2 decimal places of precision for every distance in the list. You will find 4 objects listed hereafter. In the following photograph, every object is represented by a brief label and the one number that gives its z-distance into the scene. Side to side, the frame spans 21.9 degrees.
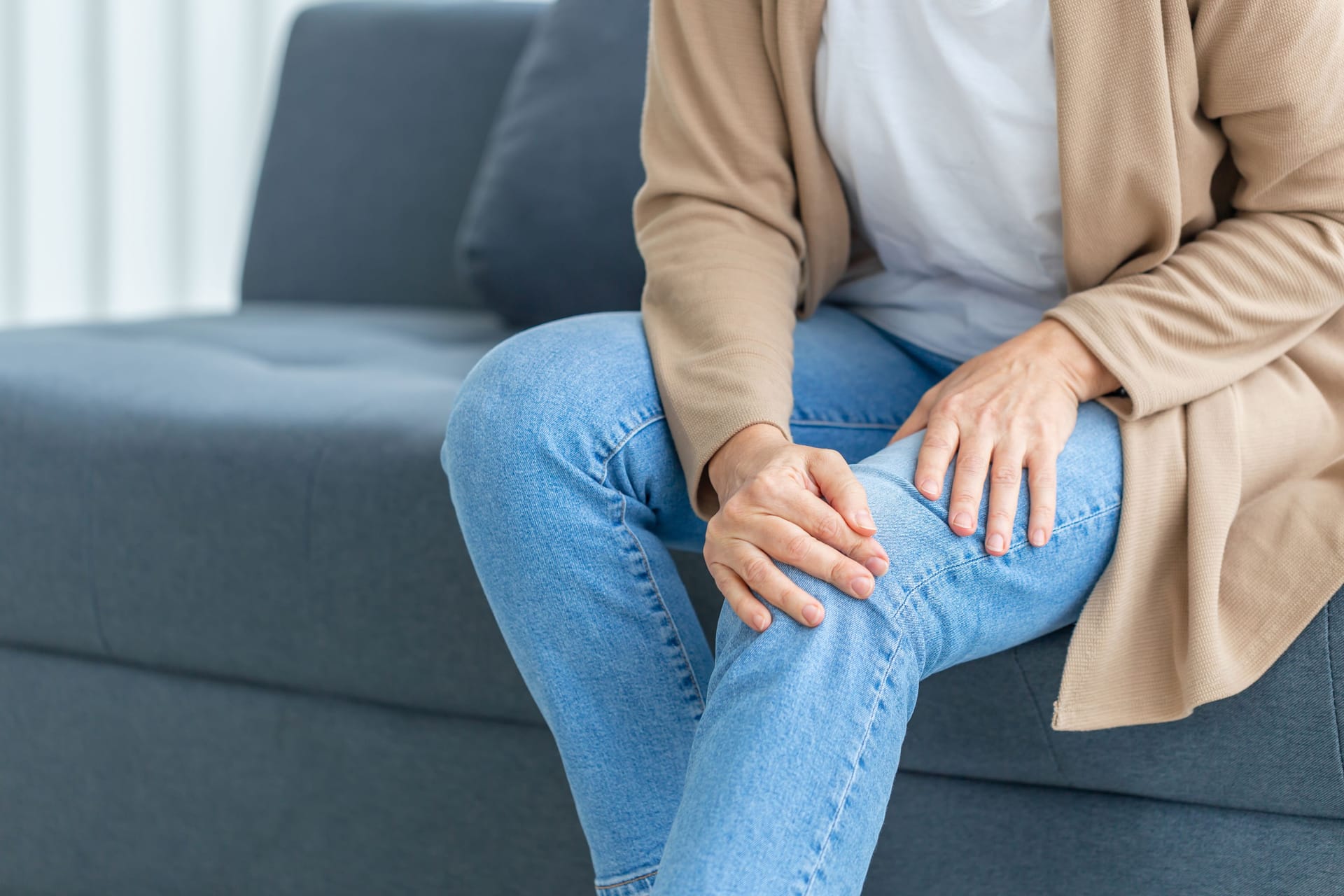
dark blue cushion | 3.09
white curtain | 5.10
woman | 2.23
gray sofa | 2.46
